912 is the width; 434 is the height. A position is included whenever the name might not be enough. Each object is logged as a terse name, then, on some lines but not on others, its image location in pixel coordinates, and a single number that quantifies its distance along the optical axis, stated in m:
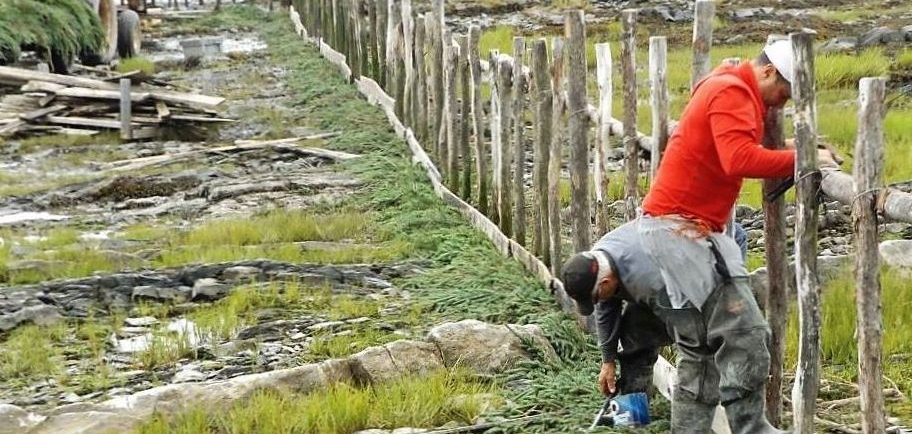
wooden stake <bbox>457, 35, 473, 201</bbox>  17.06
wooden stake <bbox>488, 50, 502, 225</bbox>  15.00
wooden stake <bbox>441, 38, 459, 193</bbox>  17.73
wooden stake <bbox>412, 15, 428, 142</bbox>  21.33
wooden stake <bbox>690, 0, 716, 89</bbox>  8.30
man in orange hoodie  7.32
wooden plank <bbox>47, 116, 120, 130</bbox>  26.61
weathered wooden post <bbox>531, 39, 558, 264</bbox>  12.43
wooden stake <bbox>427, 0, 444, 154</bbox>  19.30
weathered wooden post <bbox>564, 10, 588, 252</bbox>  11.34
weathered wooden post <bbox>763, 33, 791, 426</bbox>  7.71
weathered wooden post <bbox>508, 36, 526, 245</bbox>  13.73
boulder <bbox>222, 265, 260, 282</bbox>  14.06
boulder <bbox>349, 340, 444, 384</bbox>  9.89
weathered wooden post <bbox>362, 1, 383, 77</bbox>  28.69
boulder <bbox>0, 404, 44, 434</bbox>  8.91
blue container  8.66
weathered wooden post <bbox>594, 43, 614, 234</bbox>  11.03
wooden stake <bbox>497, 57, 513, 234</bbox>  14.39
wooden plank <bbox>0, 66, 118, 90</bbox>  28.12
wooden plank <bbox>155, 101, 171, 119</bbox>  26.33
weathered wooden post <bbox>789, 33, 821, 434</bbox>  6.92
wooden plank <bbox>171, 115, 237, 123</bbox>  26.64
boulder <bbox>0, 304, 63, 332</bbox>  12.48
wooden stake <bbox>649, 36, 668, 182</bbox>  9.16
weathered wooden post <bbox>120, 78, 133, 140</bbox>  26.27
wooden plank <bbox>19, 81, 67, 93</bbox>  27.53
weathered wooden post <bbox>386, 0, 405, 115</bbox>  24.19
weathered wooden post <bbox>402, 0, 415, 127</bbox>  22.70
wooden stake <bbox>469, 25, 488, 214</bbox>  15.84
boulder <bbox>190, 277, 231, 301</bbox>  13.50
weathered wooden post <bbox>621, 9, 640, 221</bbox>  9.93
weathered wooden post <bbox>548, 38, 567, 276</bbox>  11.91
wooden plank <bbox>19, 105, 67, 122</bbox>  26.59
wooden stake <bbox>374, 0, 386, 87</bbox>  27.73
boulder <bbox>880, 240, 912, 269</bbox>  11.20
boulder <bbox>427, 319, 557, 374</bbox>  10.18
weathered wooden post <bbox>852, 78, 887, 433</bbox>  6.50
